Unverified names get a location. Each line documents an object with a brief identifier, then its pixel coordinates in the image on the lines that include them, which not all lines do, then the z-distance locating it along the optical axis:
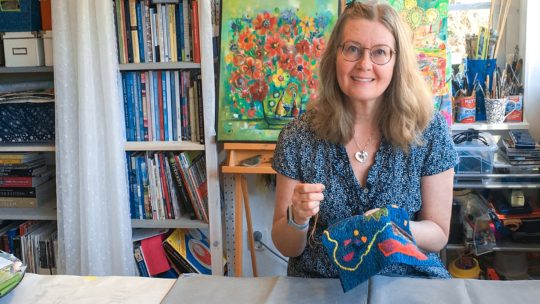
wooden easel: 2.08
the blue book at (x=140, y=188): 2.24
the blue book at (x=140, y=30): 2.13
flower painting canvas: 2.05
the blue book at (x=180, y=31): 2.11
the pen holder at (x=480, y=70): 2.25
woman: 1.34
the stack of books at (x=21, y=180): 2.38
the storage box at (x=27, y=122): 2.29
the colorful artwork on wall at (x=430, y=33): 2.02
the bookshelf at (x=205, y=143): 2.06
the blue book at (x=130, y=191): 2.26
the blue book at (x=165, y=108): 2.18
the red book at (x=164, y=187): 2.24
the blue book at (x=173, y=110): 2.18
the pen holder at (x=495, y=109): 2.22
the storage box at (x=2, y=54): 2.28
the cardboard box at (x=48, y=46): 2.19
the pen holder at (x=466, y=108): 2.25
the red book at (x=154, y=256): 2.31
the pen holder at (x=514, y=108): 2.26
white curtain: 2.07
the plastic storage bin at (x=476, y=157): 2.06
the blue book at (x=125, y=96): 2.20
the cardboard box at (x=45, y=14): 2.22
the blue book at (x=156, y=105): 2.19
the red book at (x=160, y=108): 2.18
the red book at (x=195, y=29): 2.08
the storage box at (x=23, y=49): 2.21
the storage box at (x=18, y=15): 2.18
